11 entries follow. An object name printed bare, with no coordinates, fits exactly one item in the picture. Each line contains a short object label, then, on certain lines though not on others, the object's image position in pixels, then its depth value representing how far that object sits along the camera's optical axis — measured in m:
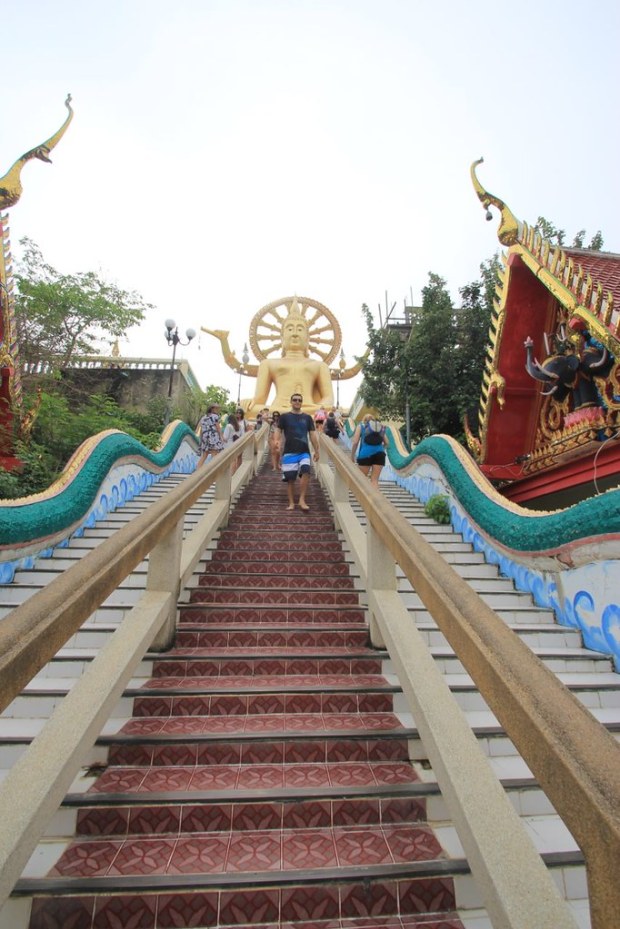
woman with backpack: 6.36
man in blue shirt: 5.93
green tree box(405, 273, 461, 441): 11.12
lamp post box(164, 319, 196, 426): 13.71
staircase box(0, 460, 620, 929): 1.58
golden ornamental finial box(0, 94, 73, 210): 7.14
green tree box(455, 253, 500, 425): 11.05
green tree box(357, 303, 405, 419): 12.12
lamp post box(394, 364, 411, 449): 11.39
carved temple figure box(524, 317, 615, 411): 6.09
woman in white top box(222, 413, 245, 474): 8.99
